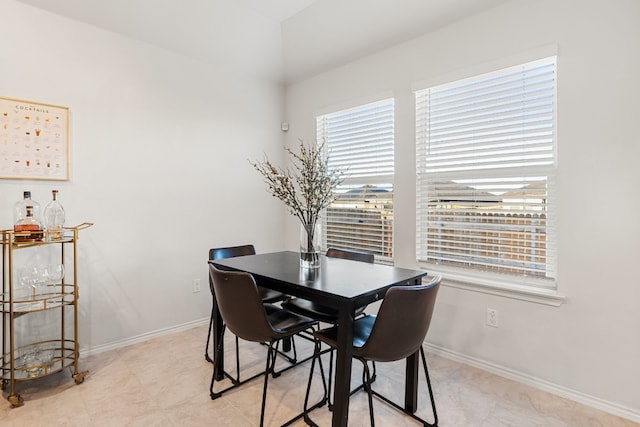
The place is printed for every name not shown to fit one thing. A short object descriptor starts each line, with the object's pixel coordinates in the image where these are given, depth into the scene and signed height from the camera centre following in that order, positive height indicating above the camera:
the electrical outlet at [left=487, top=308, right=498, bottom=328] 2.41 -0.75
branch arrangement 2.12 +0.15
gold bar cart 2.08 -0.68
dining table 1.50 -0.36
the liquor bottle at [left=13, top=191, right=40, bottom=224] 2.21 +0.03
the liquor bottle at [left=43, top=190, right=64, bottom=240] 2.36 -0.02
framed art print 2.33 +0.52
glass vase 2.19 -0.21
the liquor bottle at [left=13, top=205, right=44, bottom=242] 2.09 -0.10
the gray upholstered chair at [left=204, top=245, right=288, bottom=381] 2.60 -0.34
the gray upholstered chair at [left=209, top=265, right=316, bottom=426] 1.69 -0.51
